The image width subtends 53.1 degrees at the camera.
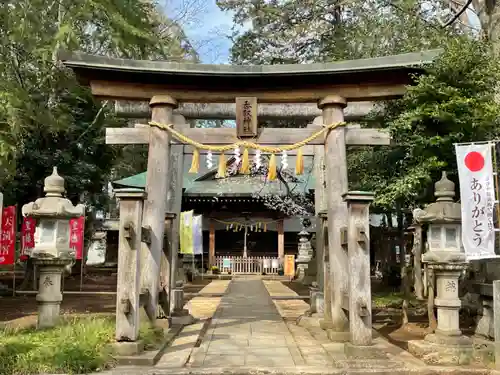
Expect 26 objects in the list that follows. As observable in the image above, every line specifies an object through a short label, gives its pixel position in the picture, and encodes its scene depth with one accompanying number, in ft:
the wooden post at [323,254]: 29.32
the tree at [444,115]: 25.89
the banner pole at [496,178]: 22.72
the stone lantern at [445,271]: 21.34
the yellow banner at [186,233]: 56.80
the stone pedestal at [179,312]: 32.72
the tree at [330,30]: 42.32
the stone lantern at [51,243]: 26.66
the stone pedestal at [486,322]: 23.80
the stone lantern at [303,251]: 80.43
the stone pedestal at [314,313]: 32.01
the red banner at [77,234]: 53.83
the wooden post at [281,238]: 88.74
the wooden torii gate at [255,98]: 26.84
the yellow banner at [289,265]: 87.25
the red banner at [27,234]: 49.80
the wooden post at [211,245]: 88.80
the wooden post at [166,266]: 30.07
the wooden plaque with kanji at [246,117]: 28.32
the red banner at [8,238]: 44.06
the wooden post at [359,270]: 22.29
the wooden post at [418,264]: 34.20
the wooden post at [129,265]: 21.94
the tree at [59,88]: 37.04
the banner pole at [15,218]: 45.57
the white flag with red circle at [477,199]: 21.74
